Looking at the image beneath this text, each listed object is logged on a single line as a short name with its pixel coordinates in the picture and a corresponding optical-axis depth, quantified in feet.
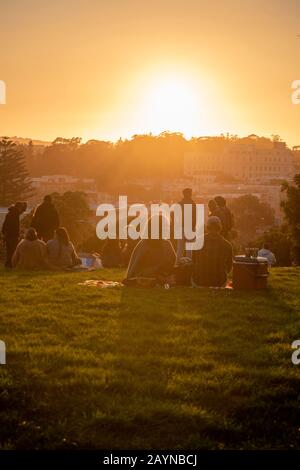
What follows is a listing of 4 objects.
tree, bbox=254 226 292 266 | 144.36
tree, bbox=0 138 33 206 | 270.67
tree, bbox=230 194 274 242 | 337.11
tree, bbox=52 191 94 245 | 220.84
